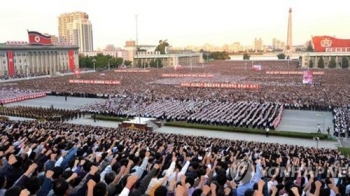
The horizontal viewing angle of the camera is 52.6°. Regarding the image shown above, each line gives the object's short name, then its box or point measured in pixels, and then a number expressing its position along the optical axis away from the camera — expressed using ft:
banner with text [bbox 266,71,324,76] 248.73
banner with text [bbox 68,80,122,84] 195.85
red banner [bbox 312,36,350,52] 339.16
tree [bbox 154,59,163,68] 387.32
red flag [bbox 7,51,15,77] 274.57
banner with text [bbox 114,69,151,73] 301.86
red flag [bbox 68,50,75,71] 337.93
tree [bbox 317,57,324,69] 328.90
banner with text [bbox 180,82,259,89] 164.17
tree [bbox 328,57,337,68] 326.03
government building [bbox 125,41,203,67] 410.10
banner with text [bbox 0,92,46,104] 141.40
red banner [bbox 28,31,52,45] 294.46
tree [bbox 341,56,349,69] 318.86
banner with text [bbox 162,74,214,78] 242.99
